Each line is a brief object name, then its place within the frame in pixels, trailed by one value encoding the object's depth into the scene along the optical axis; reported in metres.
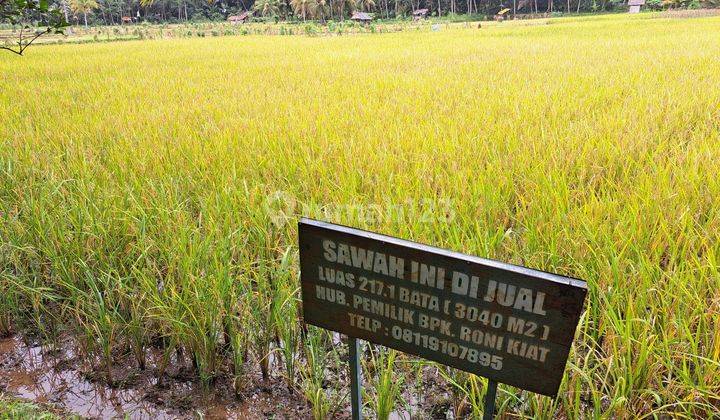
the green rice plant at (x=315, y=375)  1.19
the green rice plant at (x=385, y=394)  1.13
